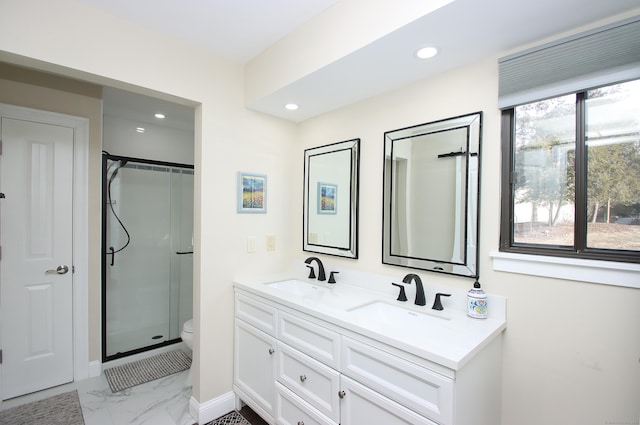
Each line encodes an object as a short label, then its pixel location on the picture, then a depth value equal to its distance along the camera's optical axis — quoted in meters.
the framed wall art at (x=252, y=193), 2.29
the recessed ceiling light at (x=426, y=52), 1.47
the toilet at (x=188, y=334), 2.66
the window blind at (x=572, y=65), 1.17
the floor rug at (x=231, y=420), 2.04
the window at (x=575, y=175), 1.22
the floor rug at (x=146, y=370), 2.49
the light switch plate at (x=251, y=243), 2.35
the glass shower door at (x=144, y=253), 2.96
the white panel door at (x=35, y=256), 2.21
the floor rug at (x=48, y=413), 2.00
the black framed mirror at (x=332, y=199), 2.21
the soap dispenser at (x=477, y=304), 1.48
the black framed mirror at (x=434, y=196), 1.60
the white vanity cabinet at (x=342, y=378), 1.14
